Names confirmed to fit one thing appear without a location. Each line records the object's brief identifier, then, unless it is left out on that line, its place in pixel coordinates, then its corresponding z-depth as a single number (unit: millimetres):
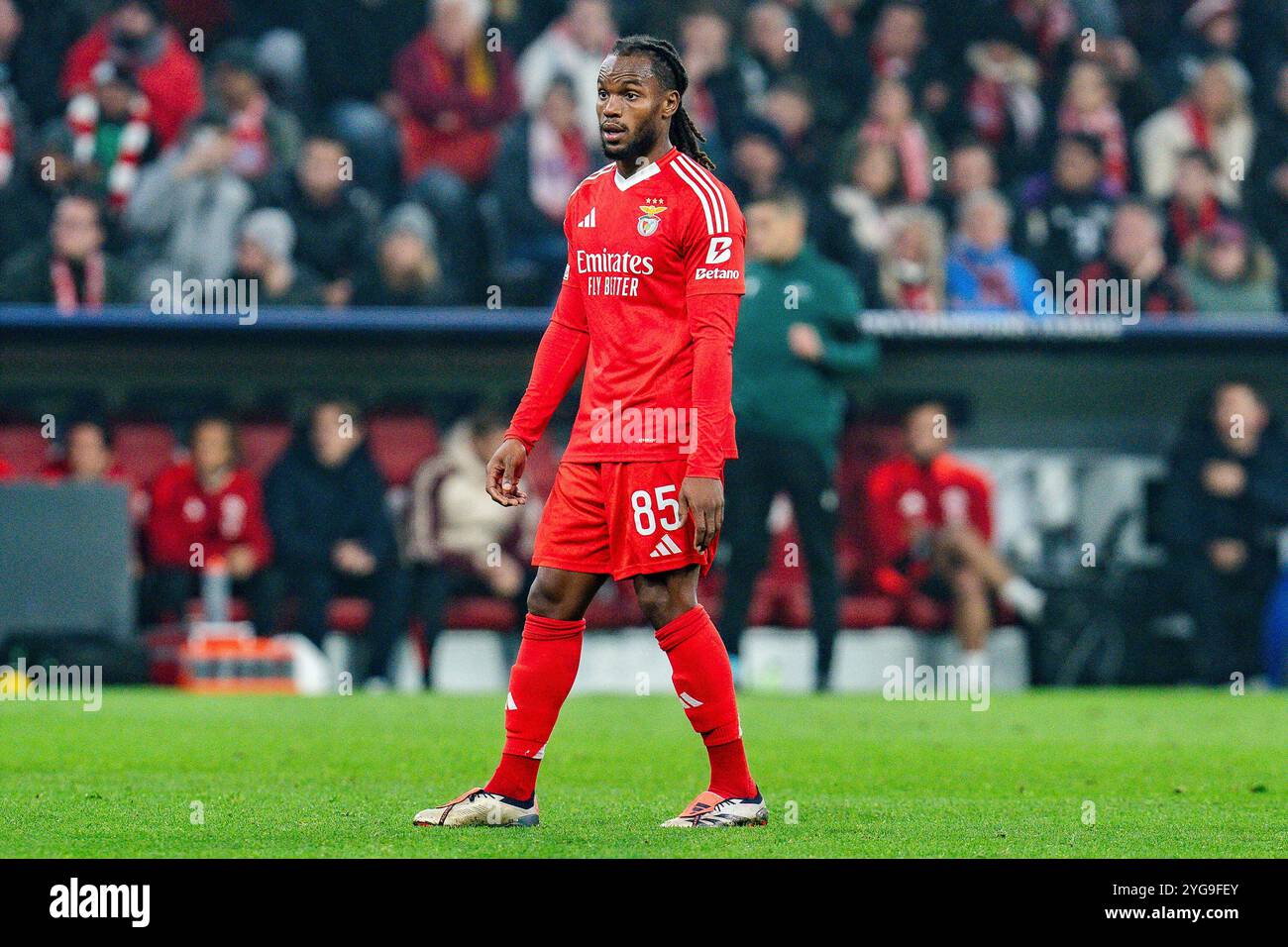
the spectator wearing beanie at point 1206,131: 15219
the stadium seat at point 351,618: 13266
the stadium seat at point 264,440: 14258
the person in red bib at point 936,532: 13445
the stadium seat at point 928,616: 13594
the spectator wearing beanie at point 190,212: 13633
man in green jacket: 11727
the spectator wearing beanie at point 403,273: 13781
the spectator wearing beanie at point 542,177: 14062
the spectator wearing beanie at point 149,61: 14492
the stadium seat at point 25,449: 13844
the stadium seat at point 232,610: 13117
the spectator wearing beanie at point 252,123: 14141
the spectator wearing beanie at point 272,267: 13633
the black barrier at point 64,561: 11836
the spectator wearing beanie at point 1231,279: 14359
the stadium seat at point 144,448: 13938
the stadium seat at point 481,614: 13383
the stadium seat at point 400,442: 14312
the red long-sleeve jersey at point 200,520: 13094
